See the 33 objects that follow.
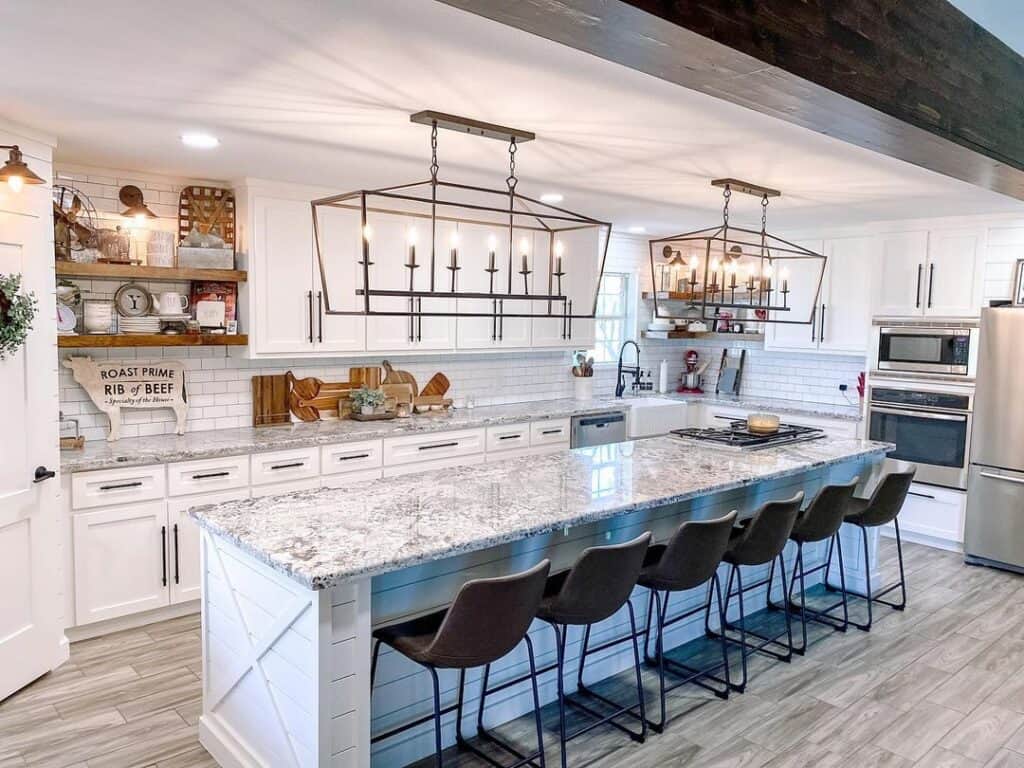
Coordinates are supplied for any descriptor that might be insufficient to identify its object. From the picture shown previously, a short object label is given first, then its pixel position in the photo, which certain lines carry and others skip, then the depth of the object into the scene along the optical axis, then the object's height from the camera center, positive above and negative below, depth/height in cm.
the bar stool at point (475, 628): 218 -92
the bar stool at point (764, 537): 324 -91
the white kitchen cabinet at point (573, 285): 572 +34
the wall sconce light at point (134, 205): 393 +62
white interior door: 307 -61
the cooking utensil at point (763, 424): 437 -54
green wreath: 293 +1
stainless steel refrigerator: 484 -74
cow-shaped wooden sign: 400 -37
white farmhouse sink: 597 -71
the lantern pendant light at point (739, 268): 396 +38
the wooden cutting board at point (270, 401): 467 -50
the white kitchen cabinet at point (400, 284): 483 +27
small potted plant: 494 -51
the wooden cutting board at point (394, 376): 525 -36
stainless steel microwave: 510 -10
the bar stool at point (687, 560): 287 -90
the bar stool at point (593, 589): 251 -90
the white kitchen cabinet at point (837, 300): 580 +28
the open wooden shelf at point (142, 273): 380 +25
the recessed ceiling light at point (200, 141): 326 +81
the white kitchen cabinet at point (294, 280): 437 +26
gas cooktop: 412 -61
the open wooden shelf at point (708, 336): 661 -4
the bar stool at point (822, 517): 359 -90
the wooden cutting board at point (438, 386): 548 -45
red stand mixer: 710 -43
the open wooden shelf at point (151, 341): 374 -12
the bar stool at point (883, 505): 392 -91
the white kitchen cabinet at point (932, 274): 520 +45
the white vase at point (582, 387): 627 -49
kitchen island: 216 -86
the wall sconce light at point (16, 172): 289 +56
